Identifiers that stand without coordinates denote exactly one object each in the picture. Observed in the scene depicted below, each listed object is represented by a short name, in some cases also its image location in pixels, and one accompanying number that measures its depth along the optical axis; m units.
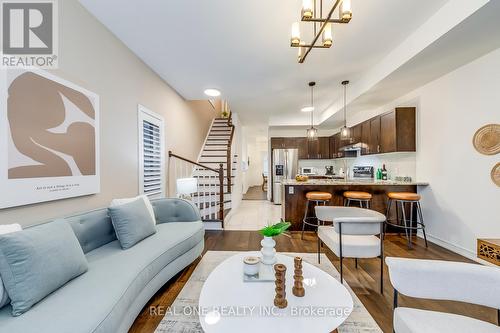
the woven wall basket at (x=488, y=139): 2.56
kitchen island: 4.01
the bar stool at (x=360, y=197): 3.69
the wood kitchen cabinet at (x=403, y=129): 3.83
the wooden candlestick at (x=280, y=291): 1.28
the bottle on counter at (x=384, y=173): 4.60
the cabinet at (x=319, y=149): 7.02
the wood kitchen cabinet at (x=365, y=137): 4.75
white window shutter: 3.19
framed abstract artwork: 1.51
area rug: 1.66
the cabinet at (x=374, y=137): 4.35
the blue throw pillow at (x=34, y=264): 1.14
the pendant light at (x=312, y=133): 4.33
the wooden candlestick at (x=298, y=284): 1.39
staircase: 4.31
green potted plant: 1.75
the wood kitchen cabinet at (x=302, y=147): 7.14
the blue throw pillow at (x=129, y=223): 2.03
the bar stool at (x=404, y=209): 3.46
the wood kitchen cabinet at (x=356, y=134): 5.14
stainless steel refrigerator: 7.05
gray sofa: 1.09
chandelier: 1.60
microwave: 7.07
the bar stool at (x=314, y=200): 3.81
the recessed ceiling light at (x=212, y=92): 4.35
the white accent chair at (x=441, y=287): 1.13
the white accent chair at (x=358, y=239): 2.11
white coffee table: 1.15
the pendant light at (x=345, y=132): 3.97
